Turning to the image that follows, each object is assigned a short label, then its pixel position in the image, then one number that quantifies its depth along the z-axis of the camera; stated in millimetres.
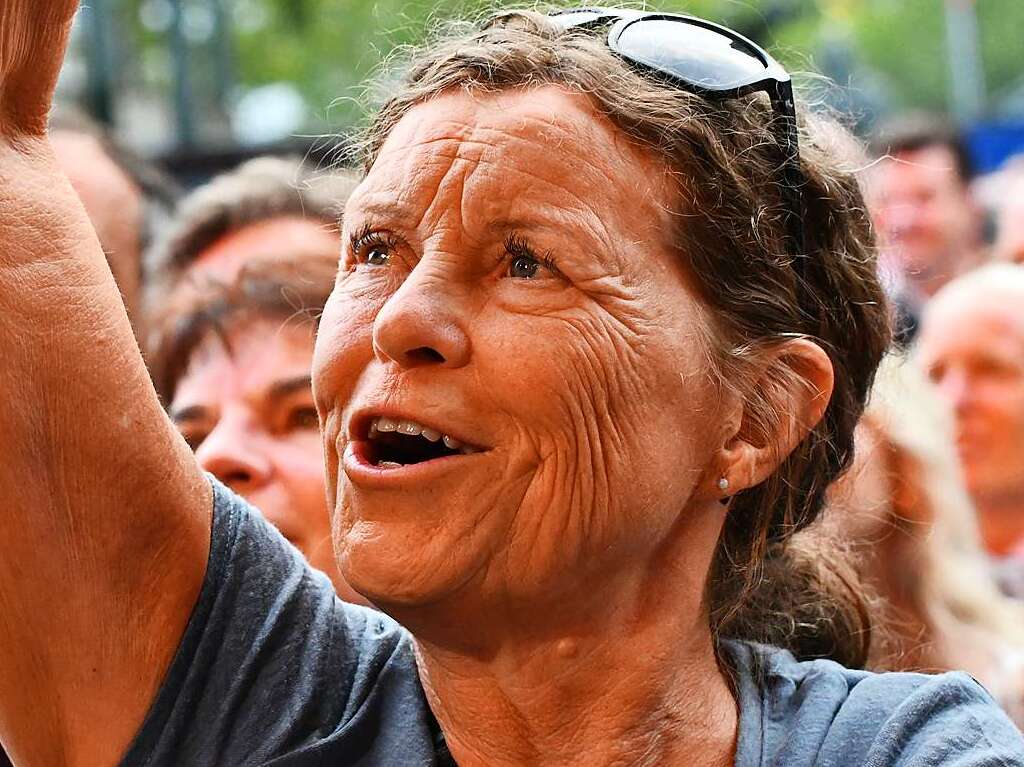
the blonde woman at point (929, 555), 3342
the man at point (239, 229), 3480
